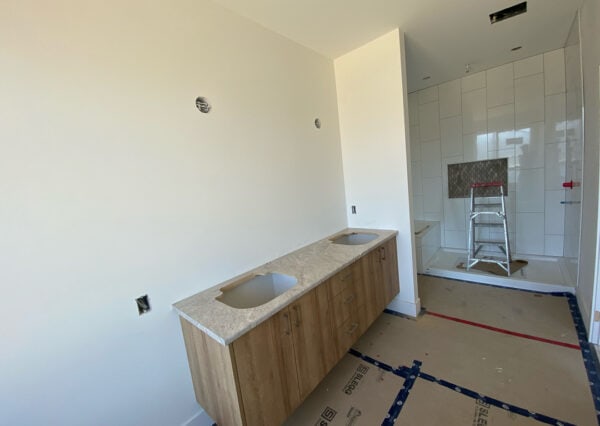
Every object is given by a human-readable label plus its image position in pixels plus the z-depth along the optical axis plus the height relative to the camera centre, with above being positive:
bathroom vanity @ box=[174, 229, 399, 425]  1.13 -0.78
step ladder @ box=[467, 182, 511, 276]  3.24 -0.86
